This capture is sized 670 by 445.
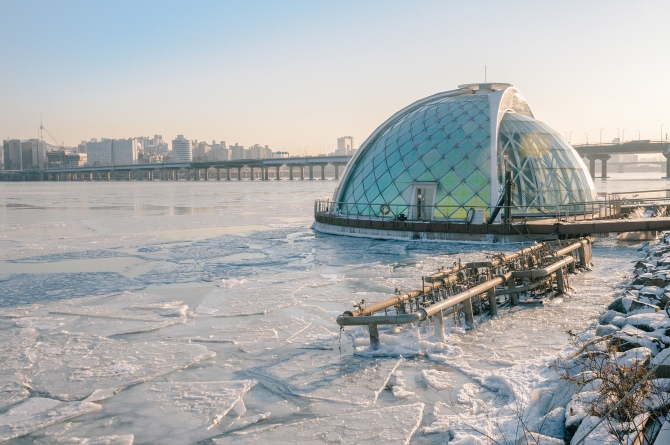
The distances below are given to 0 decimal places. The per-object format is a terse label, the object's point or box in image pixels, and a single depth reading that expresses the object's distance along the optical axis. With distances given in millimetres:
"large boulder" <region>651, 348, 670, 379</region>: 7758
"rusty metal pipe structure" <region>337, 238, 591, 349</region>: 11805
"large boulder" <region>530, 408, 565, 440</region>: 7411
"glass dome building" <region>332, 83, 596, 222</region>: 31781
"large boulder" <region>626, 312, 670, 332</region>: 10398
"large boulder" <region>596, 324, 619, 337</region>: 10747
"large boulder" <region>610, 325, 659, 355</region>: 9352
